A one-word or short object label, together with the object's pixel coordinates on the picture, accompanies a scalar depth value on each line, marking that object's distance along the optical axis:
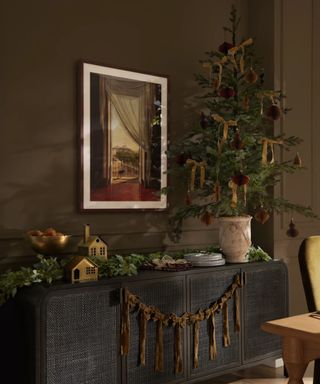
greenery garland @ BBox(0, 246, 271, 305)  2.96
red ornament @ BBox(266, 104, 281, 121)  3.76
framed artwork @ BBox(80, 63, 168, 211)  3.69
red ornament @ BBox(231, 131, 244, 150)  3.56
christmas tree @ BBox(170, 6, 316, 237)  3.77
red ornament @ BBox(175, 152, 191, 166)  3.80
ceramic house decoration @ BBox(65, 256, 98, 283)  3.05
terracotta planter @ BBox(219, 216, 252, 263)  3.90
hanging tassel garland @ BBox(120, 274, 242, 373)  3.18
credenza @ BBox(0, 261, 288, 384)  2.85
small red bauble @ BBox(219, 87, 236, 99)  3.69
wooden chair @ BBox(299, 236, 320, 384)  2.79
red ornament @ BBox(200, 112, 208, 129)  3.95
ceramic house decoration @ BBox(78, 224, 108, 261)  3.30
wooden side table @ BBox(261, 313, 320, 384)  2.27
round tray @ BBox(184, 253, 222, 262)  3.73
